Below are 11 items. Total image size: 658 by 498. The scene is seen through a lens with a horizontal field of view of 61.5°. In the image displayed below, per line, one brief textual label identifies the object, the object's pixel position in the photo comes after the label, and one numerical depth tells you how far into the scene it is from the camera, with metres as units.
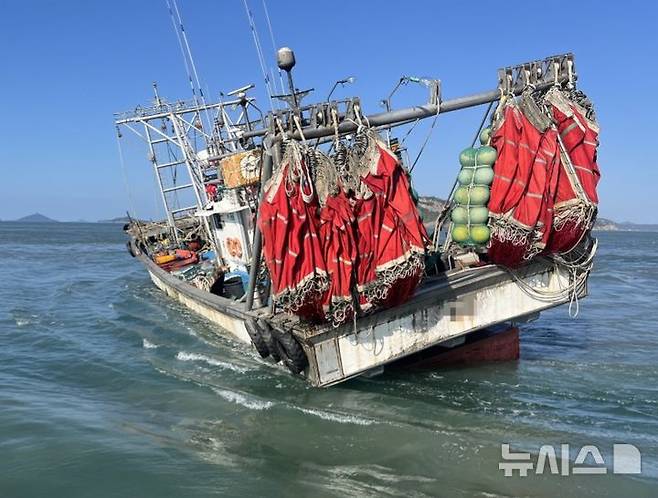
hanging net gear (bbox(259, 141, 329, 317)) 6.65
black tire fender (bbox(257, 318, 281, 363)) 7.94
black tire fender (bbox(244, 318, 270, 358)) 8.23
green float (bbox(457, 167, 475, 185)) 7.81
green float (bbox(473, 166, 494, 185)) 7.64
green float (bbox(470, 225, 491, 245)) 7.61
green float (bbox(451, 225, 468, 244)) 7.82
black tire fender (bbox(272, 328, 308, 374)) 7.50
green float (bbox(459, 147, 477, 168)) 7.85
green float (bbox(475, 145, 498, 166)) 7.68
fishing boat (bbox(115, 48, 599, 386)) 6.77
